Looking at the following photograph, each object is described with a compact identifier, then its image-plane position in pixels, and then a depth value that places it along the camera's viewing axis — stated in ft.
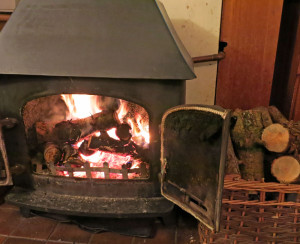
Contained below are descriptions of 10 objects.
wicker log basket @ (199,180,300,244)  3.21
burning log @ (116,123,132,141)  4.13
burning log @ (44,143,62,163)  4.10
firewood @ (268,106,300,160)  3.37
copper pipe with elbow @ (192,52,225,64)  4.98
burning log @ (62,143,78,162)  4.21
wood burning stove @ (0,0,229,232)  3.29
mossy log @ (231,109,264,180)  3.61
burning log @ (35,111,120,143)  4.12
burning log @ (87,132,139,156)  4.16
